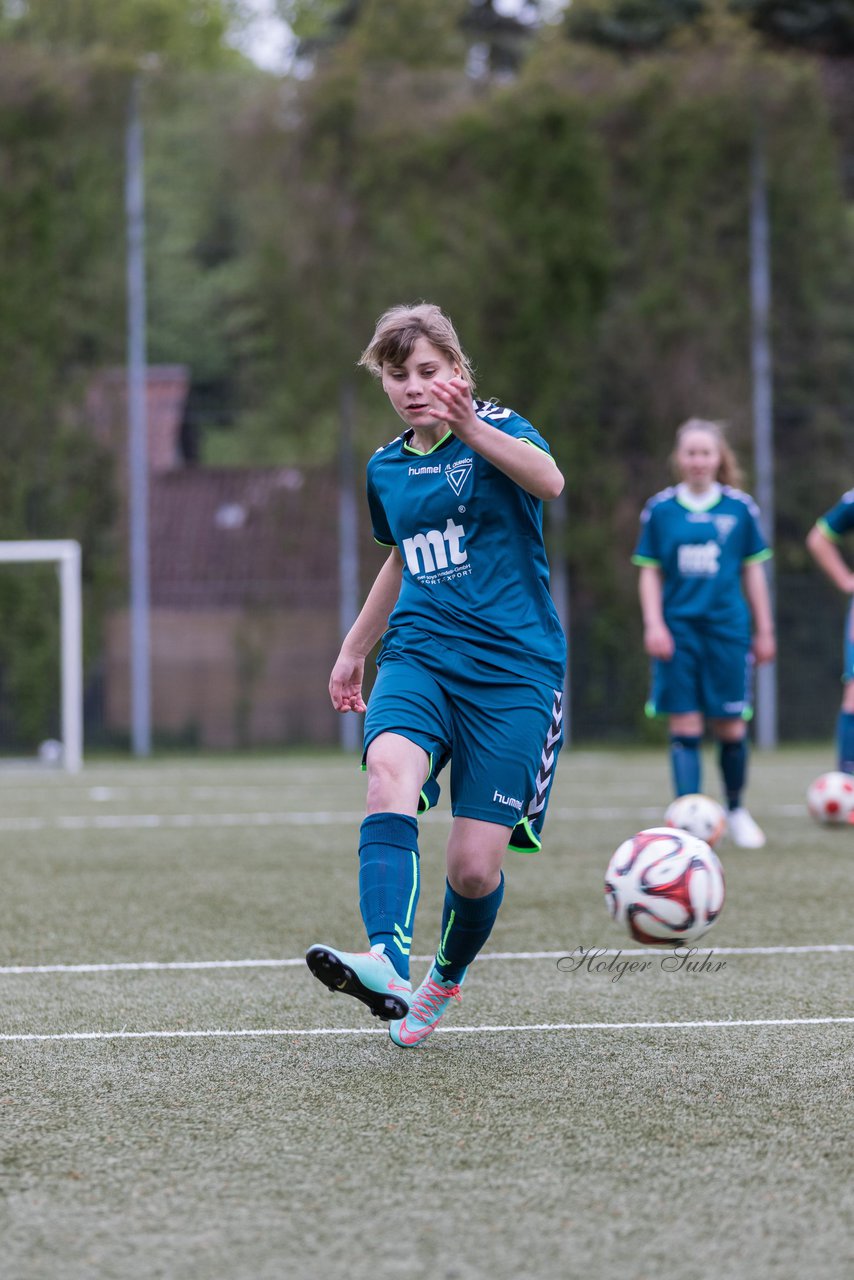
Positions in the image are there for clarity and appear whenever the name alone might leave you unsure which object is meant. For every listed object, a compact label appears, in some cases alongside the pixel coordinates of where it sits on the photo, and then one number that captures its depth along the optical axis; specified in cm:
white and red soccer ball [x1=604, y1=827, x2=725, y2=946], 883
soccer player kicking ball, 774
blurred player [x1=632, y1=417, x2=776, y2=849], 1667
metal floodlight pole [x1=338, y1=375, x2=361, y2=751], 3691
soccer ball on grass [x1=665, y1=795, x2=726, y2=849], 1527
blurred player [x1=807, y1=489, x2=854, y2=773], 1745
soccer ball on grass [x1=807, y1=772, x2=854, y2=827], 1794
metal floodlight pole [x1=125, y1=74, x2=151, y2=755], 3662
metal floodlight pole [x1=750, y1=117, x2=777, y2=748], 3684
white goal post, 3175
